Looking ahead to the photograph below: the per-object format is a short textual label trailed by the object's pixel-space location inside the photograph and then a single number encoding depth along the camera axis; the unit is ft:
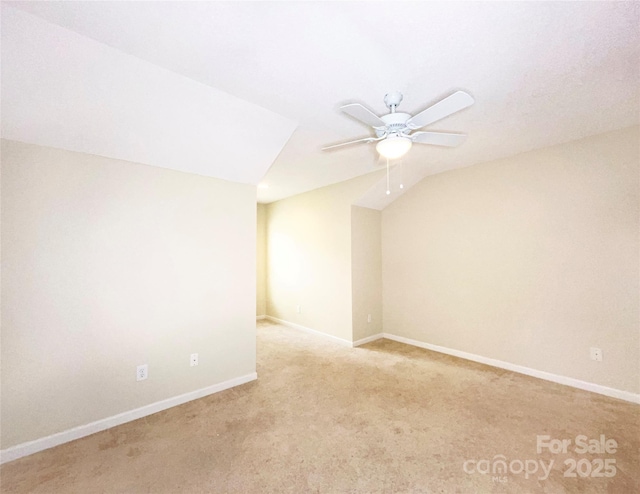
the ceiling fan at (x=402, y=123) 5.34
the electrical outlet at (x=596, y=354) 8.99
